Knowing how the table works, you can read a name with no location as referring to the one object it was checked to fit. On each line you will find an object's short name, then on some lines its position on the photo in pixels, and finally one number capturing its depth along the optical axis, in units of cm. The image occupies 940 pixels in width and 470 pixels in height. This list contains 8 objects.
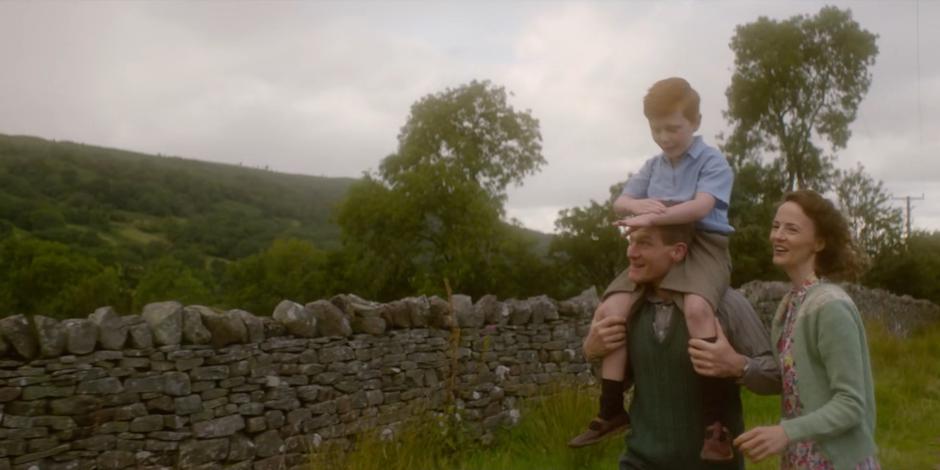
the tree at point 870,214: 3125
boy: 264
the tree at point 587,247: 3572
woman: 236
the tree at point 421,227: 4012
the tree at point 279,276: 4350
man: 267
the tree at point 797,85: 3180
